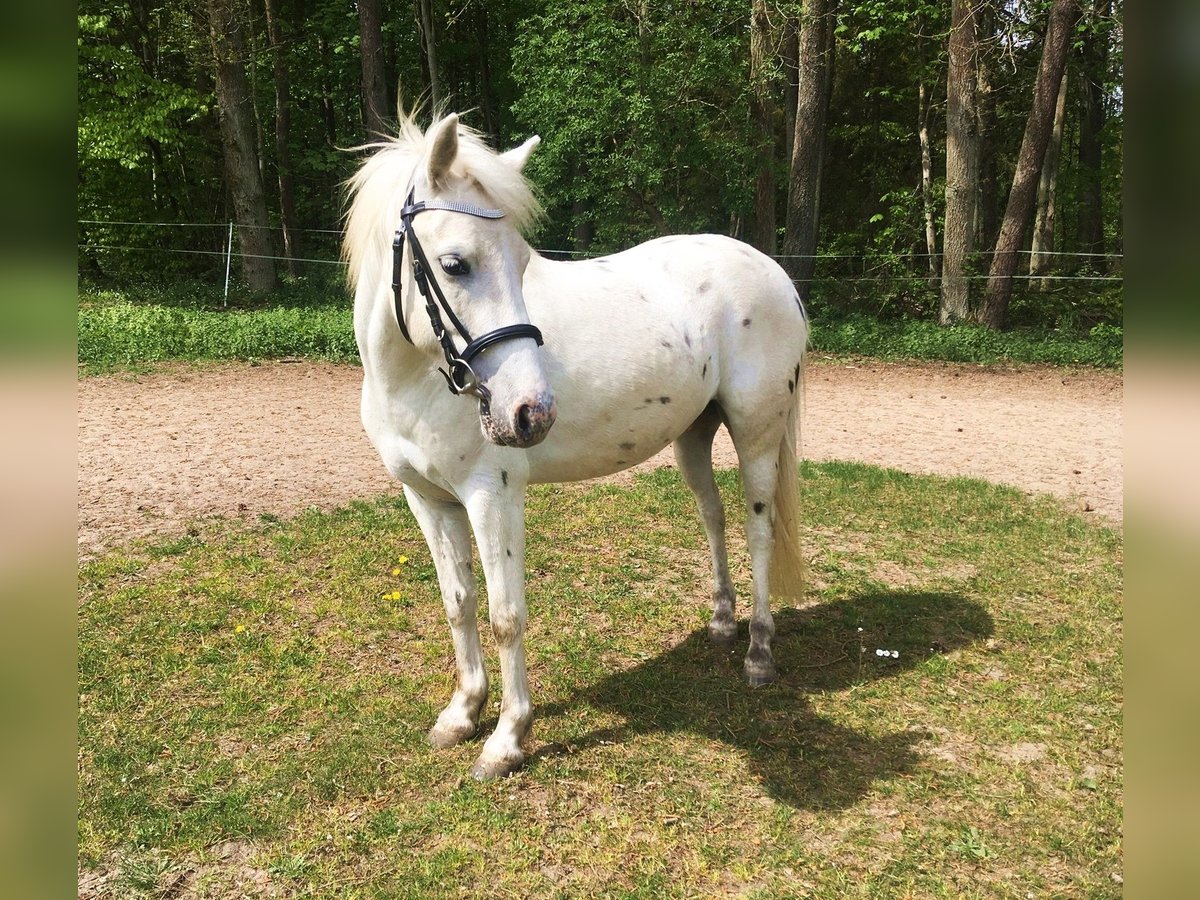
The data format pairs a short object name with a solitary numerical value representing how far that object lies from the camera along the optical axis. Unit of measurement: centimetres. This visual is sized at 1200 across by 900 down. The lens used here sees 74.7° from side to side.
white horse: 236
